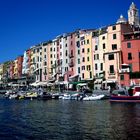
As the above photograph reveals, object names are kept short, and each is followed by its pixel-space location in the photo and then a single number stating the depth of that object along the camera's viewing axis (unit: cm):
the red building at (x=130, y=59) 4925
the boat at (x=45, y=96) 5349
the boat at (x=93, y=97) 4587
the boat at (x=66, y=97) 5069
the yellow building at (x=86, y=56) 5882
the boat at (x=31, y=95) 5606
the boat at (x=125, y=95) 3995
